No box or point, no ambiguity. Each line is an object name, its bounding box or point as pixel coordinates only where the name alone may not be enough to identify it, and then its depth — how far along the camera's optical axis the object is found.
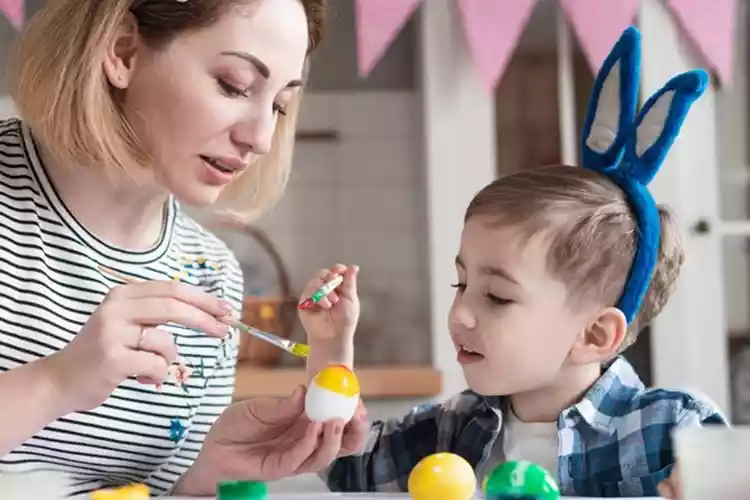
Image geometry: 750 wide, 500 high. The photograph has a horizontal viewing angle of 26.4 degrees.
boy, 1.48
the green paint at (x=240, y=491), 1.18
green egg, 1.16
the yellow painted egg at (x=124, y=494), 1.16
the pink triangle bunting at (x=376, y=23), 2.70
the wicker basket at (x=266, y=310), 2.80
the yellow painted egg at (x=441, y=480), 1.21
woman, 1.45
